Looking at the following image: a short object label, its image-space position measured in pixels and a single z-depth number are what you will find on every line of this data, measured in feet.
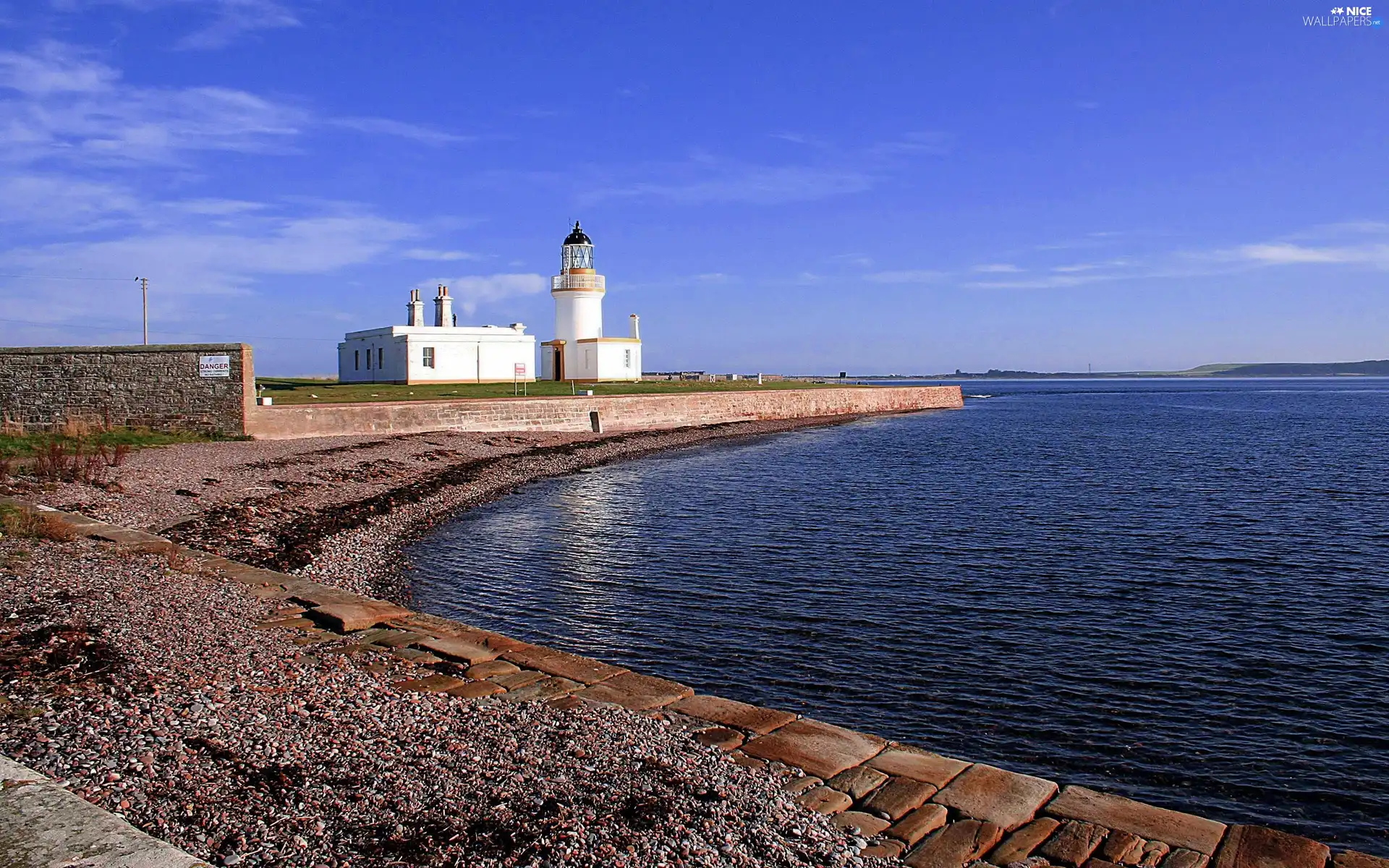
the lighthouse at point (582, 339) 177.47
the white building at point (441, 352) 153.99
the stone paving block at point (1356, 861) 16.08
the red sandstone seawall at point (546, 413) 89.66
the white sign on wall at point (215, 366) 81.87
